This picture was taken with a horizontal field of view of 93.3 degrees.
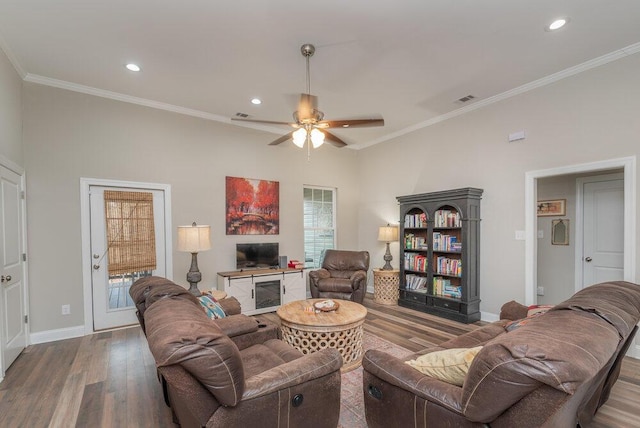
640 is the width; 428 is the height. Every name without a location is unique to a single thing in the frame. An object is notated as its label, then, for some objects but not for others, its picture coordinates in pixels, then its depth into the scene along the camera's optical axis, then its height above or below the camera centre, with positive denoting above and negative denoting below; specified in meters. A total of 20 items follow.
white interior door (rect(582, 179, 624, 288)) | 4.05 -0.36
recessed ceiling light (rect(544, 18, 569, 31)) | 2.69 +1.65
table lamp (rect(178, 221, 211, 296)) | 3.38 -0.35
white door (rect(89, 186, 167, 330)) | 4.02 -0.96
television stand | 4.61 -1.24
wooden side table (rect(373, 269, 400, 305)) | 5.42 -1.40
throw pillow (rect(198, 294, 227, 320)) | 2.62 -0.87
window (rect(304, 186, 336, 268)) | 6.12 -0.28
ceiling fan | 2.92 +0.86
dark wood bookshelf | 4.37 -0.70
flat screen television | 5.02 -0.78
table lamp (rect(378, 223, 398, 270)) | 5.68 -0.52
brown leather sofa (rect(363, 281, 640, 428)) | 1.09 -0.68
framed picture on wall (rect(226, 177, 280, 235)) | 5.09 +0.05
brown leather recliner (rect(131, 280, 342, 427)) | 1.26 -0.88
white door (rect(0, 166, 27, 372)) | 2.91 -0.62
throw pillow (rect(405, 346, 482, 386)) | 1.56 -0.85
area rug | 2.14 -1.52
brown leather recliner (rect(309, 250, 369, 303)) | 4.94 -1.17
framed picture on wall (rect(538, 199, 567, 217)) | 4.59 -0.01
